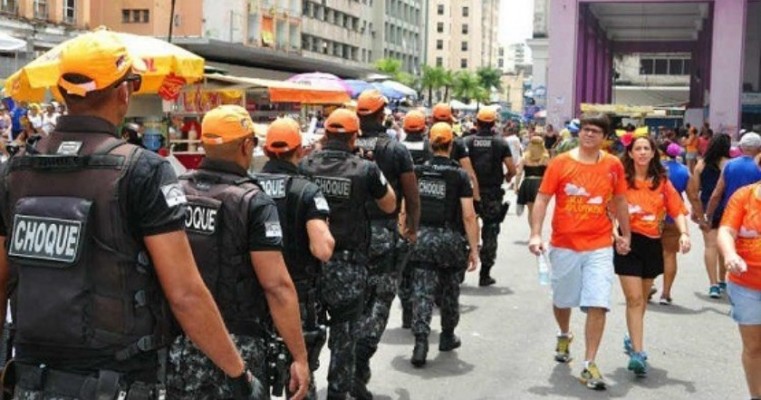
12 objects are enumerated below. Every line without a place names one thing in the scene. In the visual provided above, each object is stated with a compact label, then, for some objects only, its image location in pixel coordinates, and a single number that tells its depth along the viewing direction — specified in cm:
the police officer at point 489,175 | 1066
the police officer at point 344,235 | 561
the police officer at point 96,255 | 278
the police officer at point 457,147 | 937
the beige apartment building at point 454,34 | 14875
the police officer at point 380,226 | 624
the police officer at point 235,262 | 384
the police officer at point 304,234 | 463
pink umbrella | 2318
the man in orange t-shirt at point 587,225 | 666
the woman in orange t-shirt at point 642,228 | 698
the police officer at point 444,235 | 739
